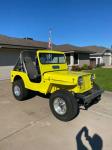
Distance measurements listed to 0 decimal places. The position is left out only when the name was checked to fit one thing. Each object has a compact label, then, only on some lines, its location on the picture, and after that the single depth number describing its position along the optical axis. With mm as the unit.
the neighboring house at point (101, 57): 22571
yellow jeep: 3467
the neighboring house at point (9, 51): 9000
